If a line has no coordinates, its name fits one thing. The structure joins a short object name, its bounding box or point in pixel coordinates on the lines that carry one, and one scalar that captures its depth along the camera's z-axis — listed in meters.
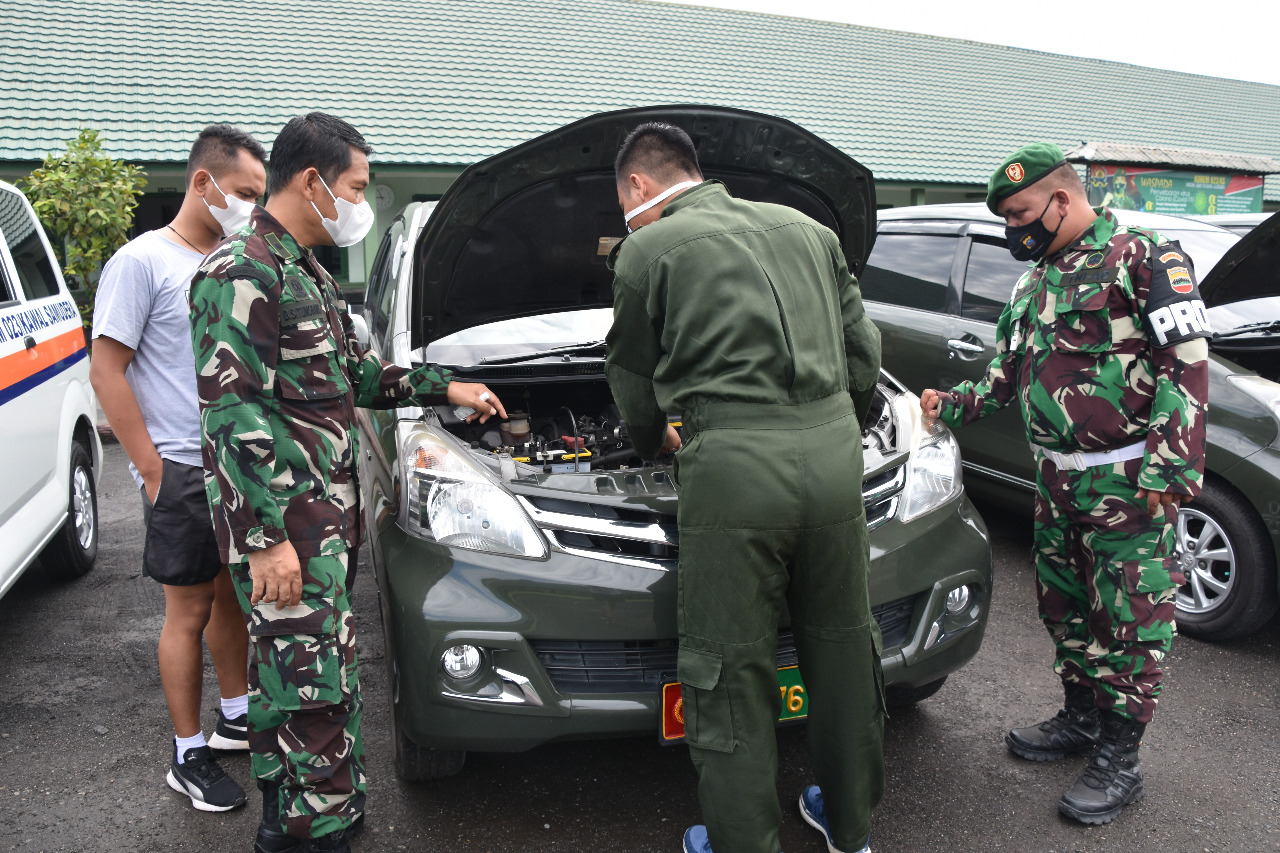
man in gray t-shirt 2.44
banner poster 10.53
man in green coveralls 1.92
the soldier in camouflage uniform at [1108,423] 2.37
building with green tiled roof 11.86
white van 3.39
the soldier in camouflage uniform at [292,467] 2.02
